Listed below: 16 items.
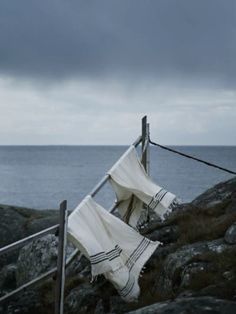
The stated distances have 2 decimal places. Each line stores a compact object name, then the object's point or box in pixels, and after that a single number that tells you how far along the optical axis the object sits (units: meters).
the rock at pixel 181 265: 8.98
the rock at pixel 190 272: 8.70
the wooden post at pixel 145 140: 11.48
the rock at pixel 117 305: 8.83
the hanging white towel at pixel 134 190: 10.09
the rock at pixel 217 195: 13.53
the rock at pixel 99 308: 9.19
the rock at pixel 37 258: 12.00
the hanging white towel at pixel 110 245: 8.33
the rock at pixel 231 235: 9.52
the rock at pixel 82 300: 9.48
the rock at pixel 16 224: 15.91
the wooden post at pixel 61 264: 8.15
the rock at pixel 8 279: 13.09
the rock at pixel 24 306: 9.84
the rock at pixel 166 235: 11.24
